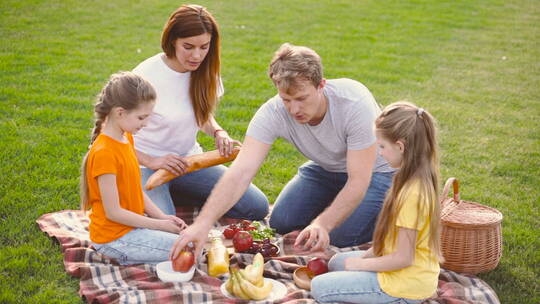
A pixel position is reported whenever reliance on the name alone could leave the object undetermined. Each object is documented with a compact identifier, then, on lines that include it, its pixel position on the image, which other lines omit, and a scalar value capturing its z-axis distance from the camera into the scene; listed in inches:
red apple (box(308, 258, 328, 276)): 155.9
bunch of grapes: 170.4
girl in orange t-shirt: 149.9
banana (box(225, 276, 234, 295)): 144.3
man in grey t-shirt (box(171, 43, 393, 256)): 150.7
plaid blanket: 143.7
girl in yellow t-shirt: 129.8
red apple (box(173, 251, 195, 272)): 149.3
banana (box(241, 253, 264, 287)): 145.0
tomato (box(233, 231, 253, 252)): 169.5
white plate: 146.8
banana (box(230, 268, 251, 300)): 141.8
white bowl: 151.1
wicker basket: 161.9
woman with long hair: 180.1
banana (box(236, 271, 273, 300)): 141.0
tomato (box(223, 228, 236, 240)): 181.6
